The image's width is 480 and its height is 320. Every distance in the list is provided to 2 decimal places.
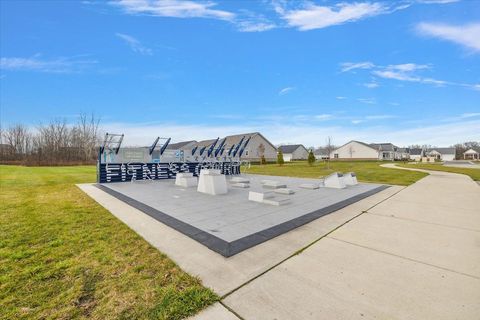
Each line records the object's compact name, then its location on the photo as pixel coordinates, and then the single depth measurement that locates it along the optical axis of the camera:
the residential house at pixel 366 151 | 57.81
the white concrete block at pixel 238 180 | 11.75
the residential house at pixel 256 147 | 45.24
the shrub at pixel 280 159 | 34.50
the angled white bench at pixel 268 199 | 6.91
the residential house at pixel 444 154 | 73.54
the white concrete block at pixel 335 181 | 10.39
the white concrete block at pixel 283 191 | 8.81
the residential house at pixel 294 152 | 62.43
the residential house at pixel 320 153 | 78.00
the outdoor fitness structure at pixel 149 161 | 13.11
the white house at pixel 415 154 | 70.19
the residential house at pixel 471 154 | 74.75
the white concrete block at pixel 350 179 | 11.24
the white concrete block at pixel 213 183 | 8.95
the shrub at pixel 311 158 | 32.44
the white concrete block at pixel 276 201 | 6.83
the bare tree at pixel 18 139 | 45.34
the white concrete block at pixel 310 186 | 10.25
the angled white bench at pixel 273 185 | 10.18
